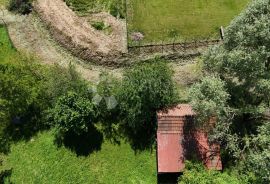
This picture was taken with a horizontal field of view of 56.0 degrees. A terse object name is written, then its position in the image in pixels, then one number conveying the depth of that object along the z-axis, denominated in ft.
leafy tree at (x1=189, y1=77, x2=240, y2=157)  69.59
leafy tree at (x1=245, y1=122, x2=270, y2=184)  66.42
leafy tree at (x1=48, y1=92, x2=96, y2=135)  77.39
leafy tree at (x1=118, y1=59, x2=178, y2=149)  77.44
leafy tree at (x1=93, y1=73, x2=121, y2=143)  81.44
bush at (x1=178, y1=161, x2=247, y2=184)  69.66
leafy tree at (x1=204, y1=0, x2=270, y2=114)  68.71
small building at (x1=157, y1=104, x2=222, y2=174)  75.99
